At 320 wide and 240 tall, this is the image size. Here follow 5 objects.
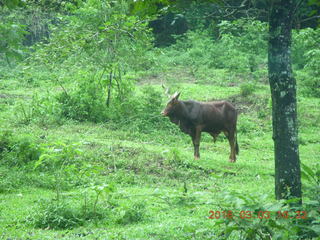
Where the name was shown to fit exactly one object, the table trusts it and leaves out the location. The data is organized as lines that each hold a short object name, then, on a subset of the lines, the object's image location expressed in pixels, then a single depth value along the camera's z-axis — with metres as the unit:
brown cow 22.95
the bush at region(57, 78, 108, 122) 27.19
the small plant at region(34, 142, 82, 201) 13.30
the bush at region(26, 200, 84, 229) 12.10
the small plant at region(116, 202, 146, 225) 12.35
